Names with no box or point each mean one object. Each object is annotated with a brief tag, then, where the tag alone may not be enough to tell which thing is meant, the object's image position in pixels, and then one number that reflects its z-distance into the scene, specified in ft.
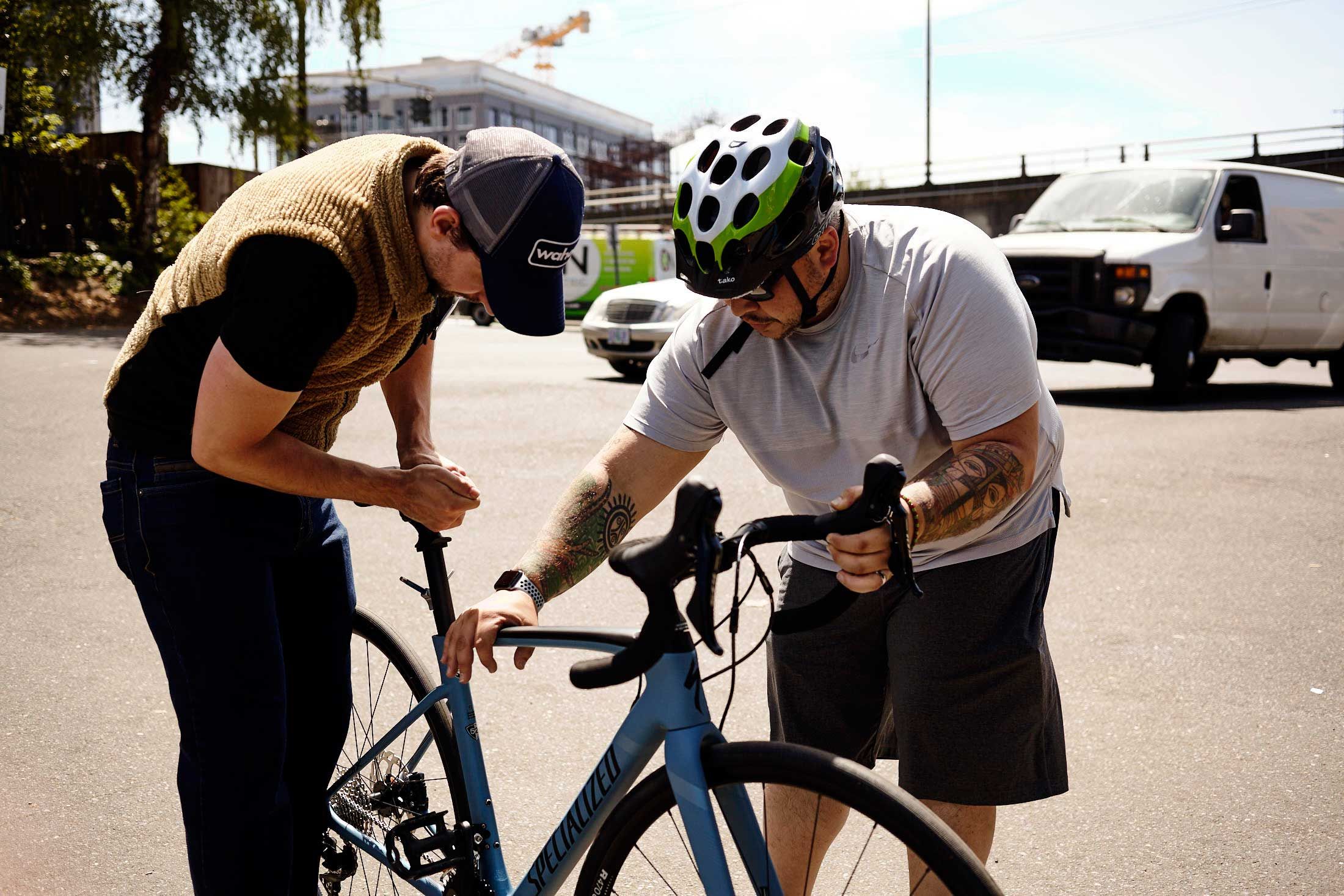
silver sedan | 43.57
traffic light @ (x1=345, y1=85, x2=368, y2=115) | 93.56
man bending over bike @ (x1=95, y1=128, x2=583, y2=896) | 6.63
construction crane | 438.81
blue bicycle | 5.31
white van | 37.70
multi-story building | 308.60
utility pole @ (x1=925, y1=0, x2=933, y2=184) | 153.79
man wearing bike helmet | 6.91
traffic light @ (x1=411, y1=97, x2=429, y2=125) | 121.70
